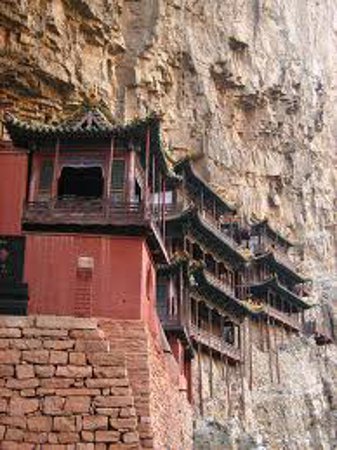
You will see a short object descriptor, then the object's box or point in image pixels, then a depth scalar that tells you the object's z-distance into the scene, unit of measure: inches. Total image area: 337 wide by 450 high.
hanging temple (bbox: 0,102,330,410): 668.1
